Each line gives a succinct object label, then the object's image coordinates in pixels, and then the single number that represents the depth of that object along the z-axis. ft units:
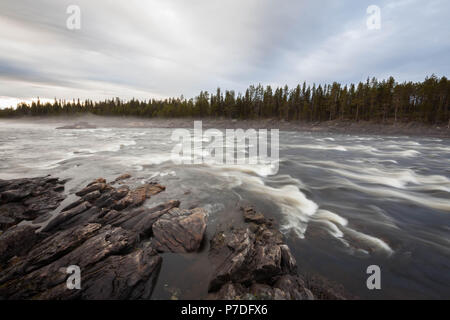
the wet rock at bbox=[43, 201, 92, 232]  18.97
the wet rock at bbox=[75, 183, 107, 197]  27.73
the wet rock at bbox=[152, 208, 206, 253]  17.06
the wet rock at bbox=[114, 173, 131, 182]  35.21
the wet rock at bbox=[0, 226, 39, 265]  14.96
